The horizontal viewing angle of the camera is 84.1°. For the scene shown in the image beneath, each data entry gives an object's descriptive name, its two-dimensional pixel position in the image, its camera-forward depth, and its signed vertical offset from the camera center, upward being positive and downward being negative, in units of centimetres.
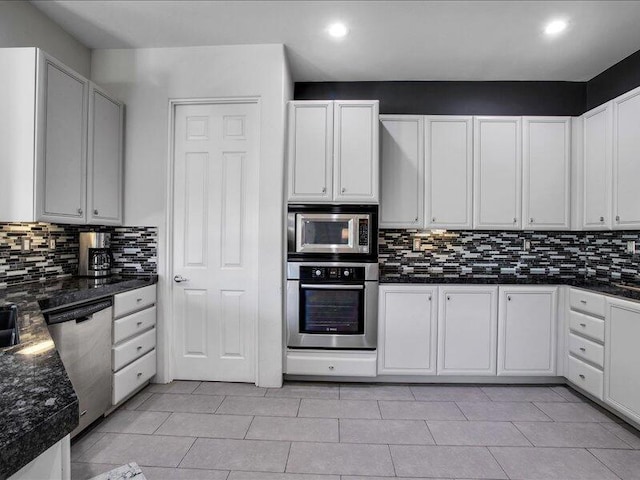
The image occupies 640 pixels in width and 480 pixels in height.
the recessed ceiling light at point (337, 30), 260 +157
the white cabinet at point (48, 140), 209 +61
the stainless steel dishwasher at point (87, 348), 199 -67
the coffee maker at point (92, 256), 279 -15
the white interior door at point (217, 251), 299 -10
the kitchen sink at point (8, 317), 159 -37
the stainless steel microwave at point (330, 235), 294 +4
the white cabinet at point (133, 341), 242 -77
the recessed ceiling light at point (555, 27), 251 +157
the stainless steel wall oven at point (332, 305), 295 -54
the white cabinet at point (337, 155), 297 +71
